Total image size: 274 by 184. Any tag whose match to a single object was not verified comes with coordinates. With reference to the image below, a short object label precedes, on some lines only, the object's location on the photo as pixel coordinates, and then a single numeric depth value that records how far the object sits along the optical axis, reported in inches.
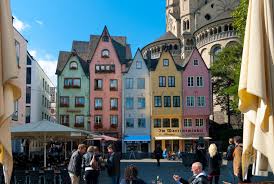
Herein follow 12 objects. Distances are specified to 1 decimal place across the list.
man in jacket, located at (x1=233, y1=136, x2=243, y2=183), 302.0
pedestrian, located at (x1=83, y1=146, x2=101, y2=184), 334.0
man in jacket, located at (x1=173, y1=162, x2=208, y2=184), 197.7
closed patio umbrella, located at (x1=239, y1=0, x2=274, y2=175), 124.2
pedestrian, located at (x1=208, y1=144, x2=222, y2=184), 349.3
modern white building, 1280.5
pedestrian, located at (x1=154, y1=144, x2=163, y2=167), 771.5
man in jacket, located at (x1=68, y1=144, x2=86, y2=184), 328.5
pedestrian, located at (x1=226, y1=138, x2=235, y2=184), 375.1
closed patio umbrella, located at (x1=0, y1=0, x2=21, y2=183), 124.5
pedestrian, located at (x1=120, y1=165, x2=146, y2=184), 195.3
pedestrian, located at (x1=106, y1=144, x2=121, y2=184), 365.9
